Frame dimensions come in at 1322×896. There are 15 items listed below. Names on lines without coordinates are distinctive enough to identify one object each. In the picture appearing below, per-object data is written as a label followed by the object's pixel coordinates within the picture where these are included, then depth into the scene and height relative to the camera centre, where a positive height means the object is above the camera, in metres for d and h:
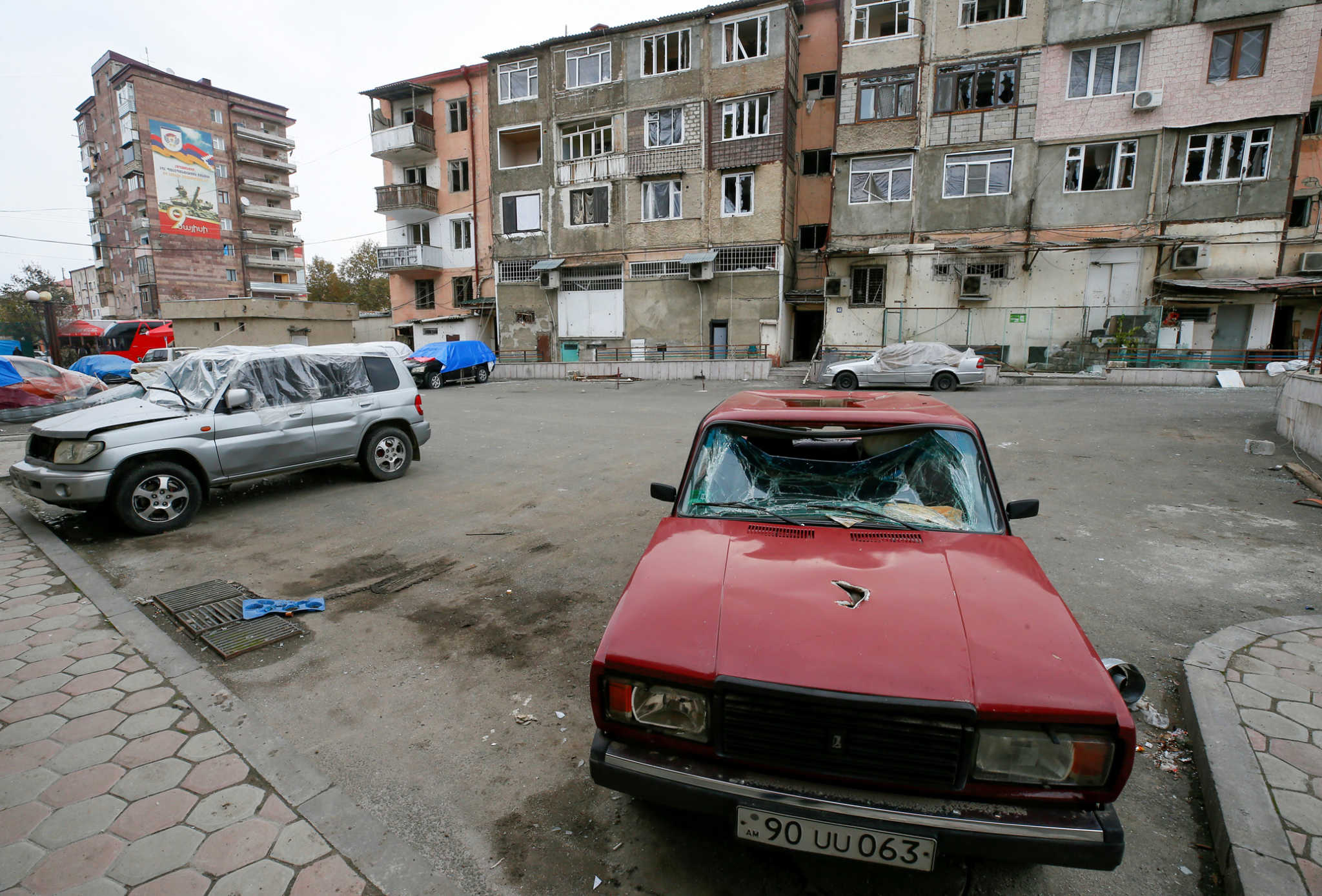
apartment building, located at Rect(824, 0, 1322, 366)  20.81 +6.28
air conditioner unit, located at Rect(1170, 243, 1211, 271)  21.12 +3.13
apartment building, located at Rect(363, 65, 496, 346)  32.66 +7.99
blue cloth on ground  4.49 -1.91
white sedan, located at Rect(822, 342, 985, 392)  18.98 -0.65
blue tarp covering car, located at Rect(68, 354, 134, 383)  23.30 -0.90
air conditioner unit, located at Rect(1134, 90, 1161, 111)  21.16 +8.48
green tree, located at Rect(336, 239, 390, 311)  56.59 +6.00
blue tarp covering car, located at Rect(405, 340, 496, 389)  23.77 -0.70
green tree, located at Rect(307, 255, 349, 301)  56.53 +5.67
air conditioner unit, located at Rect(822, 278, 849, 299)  25.42 +2.42
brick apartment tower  49.44 +13.10
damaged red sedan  1.91 -1.14
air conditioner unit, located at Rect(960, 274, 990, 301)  23.52 +2.29
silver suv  5.96 -0.95
